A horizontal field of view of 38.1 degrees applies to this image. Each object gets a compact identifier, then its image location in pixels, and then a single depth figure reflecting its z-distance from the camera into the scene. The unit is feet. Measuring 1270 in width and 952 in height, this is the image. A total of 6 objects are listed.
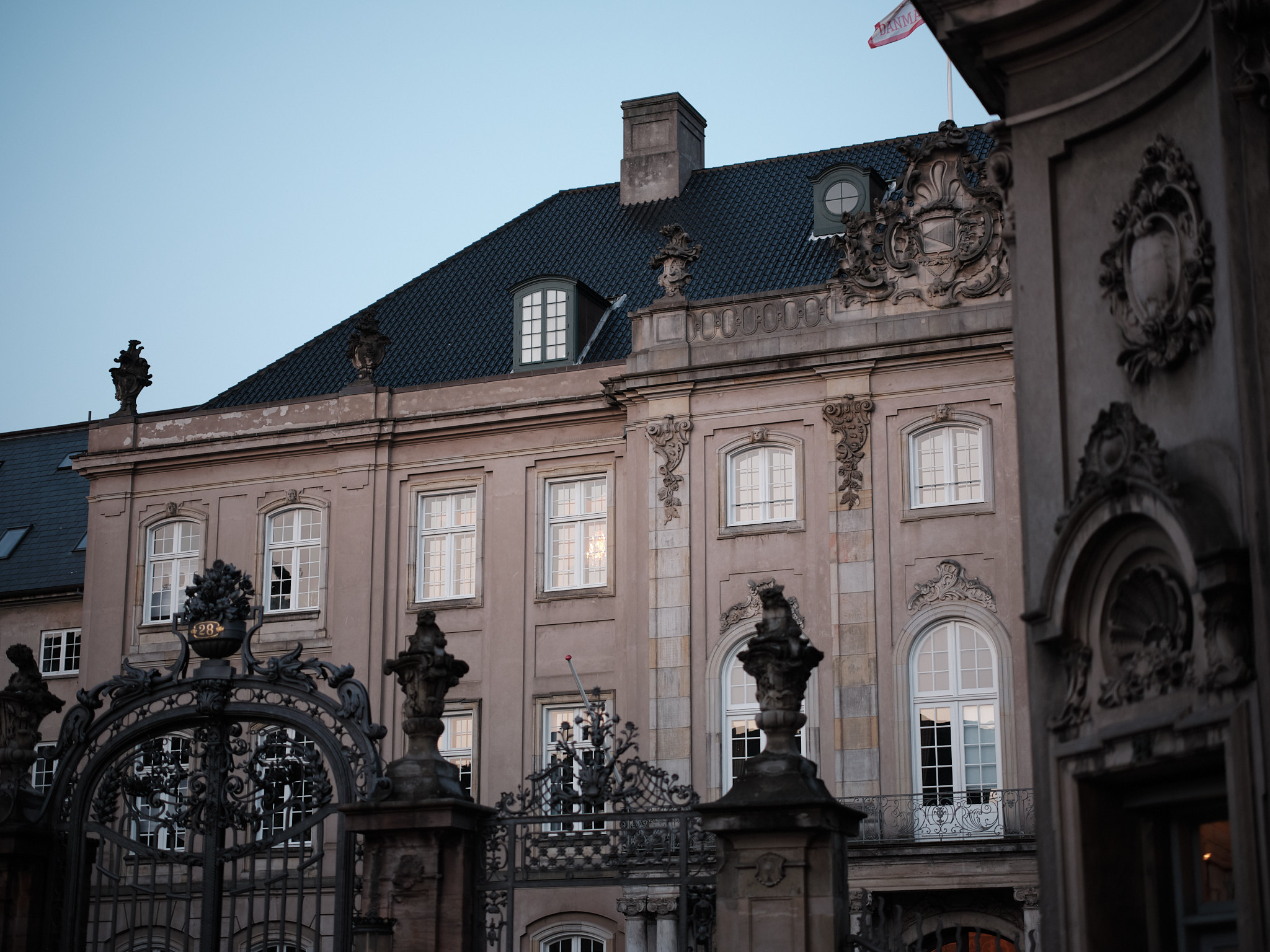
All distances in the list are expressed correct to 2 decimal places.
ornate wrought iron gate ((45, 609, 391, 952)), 47.83
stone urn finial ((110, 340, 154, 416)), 106.32
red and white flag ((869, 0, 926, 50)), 89.92
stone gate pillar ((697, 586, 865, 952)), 40.93
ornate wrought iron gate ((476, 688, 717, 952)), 43.29
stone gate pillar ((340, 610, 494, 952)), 45.09
